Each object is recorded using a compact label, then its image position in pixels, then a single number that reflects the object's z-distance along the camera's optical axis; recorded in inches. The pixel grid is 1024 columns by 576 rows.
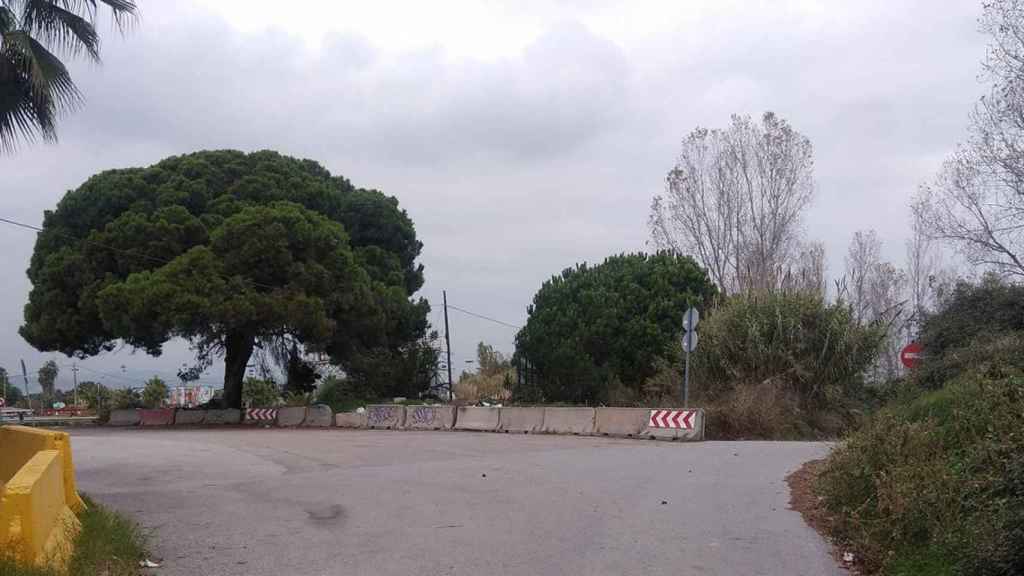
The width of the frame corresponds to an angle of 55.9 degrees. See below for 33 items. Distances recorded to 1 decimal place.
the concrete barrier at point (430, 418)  1283.2
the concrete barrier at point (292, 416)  1482.5
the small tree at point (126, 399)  1925.0
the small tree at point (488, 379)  1800.8
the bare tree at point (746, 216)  1659.7
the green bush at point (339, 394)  1675.7
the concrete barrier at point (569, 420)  1107.9
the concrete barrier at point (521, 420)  1168.2
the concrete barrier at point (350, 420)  1408.3
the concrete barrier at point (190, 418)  1616.6
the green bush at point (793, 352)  1229.7
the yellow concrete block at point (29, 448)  407.5
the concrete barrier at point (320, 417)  1461.6
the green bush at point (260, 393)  1893.8
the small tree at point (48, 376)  3151.6
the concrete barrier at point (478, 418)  1225.4
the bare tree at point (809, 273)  1538.6
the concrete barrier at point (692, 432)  1011.3
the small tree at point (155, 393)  2031.3
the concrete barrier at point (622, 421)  1053.8
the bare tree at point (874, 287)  1993.1
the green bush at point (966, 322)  710.5
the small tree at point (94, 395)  2169.0
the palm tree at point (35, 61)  519.5
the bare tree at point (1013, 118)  687.1
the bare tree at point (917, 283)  1873.8
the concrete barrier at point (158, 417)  1658.5
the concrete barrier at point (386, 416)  1342.3
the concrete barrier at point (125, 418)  1711.4
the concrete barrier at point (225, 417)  1594.7
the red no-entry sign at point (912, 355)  797.2
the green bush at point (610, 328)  1475.1
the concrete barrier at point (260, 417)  1530.1
